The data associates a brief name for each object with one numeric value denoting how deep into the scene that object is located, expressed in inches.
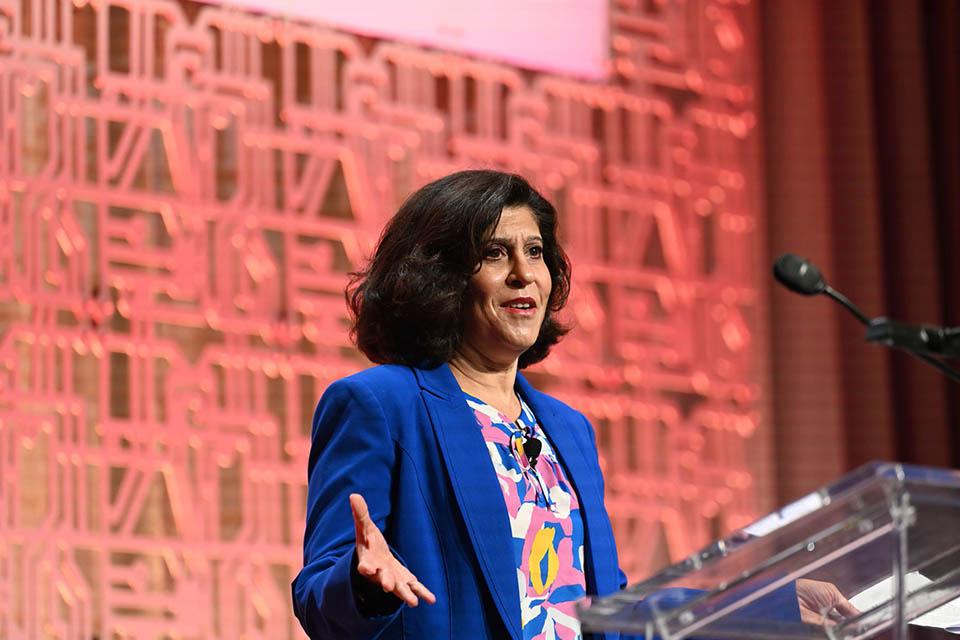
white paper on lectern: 249.1
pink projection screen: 327.7
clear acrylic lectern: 242.3
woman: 257.8
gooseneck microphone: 270.4
